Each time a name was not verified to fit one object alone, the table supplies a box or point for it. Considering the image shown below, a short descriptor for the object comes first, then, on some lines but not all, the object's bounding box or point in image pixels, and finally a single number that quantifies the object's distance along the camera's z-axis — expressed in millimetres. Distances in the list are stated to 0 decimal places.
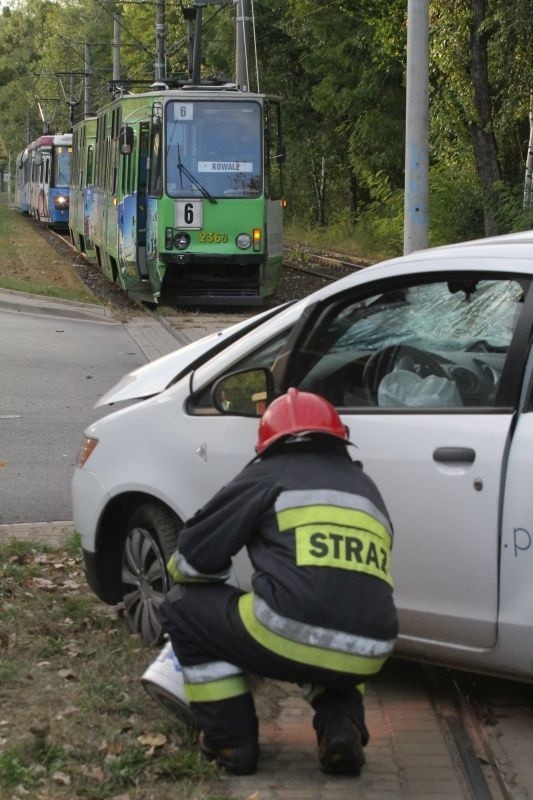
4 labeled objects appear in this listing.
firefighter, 7482
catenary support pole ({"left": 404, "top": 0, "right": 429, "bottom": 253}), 22998
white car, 8401
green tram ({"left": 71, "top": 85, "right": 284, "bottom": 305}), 36299
